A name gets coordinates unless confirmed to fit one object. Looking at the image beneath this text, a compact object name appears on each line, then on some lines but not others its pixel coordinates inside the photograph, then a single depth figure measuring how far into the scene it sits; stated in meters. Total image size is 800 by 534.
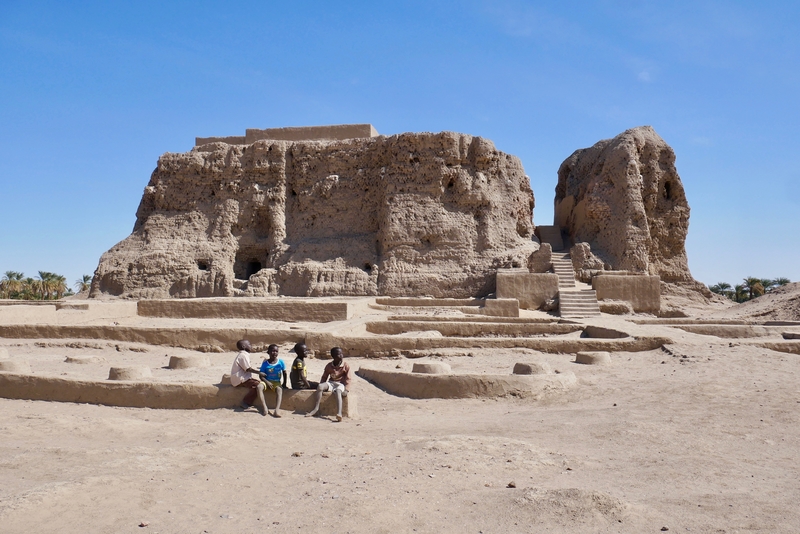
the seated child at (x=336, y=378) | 6.30
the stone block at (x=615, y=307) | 17.12
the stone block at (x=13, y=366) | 7.57
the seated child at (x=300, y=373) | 6.59
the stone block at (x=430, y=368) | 7.76
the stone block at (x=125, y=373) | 7.18
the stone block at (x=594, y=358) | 8.86
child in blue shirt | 6.43
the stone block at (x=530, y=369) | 7.63
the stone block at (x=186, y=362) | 8.67
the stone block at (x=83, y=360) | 9.21
